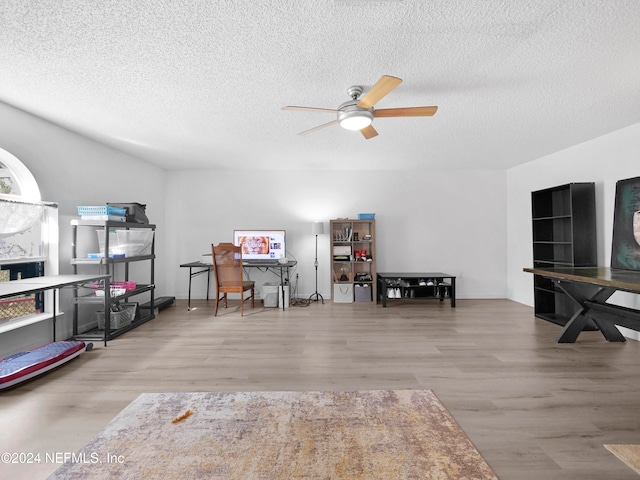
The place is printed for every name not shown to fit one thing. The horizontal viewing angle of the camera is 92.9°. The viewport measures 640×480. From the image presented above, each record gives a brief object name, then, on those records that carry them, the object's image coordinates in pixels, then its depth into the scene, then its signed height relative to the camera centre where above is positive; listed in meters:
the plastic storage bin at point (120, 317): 3.56 -0.87
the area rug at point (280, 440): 0.90 -0.68
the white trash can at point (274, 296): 4.82 -0.85
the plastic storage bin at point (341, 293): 5.16 -0.84
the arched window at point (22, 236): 2.81 +0.09
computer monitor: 5.23 +0.01
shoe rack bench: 4.91 -0.71
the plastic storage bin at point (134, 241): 3.70 +0.04
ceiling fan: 2.31 +1.05
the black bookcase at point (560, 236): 3.71 +0.08
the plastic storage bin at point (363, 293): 5.19 -0.85
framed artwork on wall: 3.23 +0.18
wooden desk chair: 4.25 -0.36
